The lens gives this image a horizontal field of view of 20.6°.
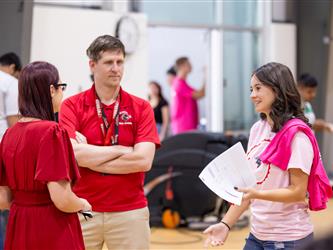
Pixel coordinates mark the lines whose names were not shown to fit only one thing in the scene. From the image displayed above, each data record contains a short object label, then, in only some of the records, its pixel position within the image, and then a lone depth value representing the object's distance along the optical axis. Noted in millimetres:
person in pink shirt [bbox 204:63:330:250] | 3974
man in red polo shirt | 4728
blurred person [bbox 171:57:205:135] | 12989
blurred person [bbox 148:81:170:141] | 13095
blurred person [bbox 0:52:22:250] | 7354
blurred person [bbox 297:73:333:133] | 9747
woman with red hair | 3810
